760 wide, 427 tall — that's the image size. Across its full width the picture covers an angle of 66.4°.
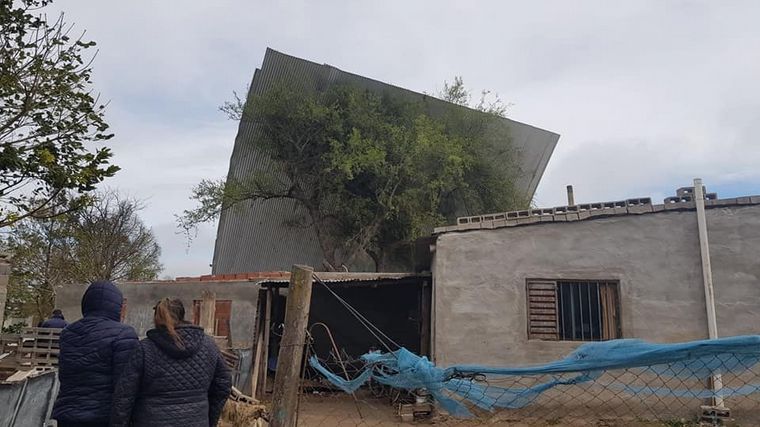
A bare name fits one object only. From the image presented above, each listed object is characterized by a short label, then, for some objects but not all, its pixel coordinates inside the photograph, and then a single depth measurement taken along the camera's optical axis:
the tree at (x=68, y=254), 19.22
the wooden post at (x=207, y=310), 9.03
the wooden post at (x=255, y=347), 10.56
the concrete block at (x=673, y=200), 8.82
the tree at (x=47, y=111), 6.85
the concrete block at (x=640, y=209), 8.86
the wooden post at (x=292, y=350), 3.28
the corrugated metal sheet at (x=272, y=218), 19.44
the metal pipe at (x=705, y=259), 8.32
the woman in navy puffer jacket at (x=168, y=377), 2.81
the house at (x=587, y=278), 8.52
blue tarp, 4.18
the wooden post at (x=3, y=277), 8.52
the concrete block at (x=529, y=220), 9.16
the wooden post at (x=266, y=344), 11.12
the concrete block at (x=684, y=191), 8.84
